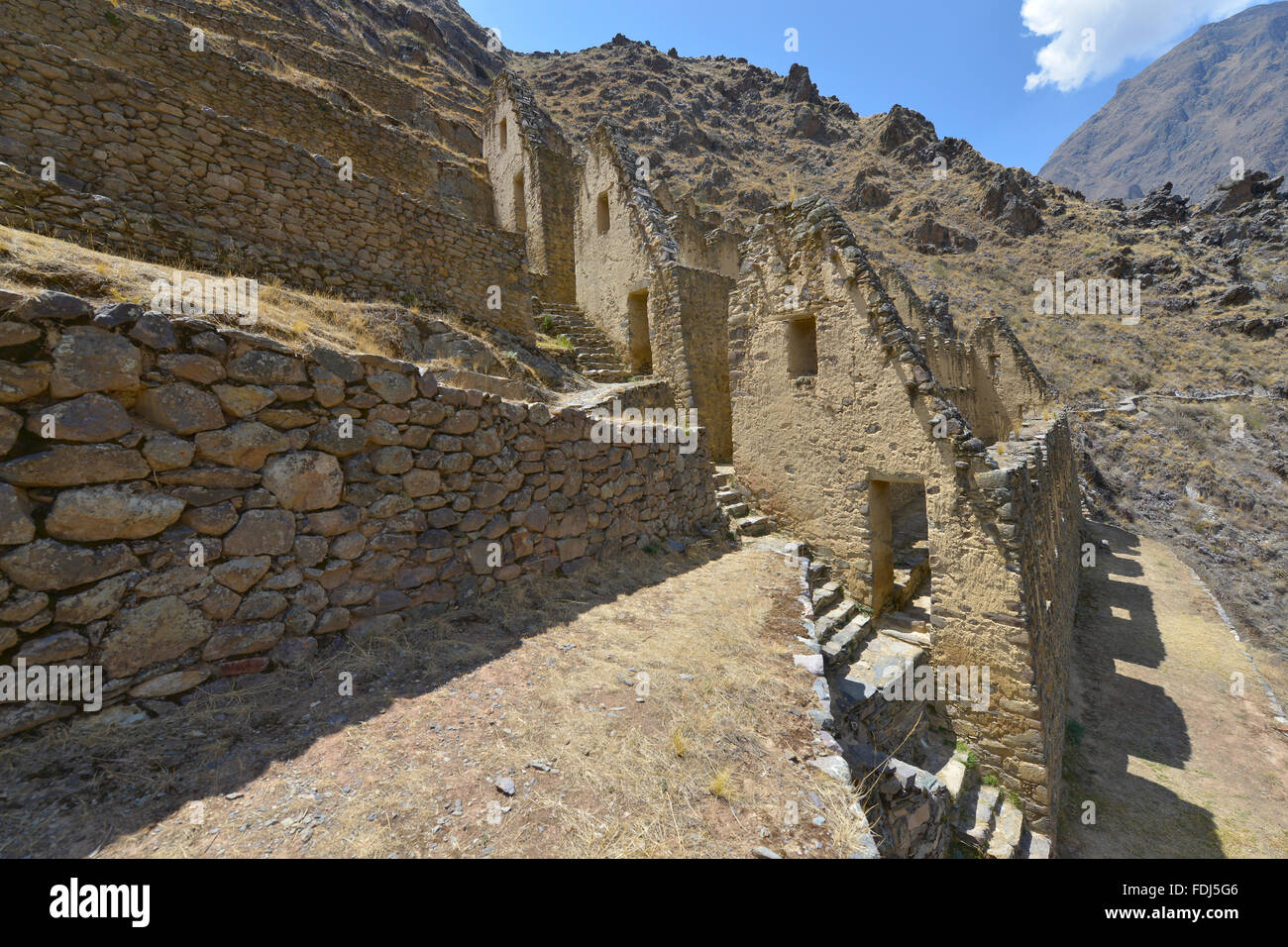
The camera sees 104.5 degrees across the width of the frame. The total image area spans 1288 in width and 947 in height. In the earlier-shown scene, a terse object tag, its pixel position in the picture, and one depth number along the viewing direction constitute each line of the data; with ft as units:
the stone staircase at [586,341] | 33.05
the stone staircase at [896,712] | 15.23
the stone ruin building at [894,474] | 17.98
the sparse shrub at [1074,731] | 24.45
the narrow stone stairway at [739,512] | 25.04
